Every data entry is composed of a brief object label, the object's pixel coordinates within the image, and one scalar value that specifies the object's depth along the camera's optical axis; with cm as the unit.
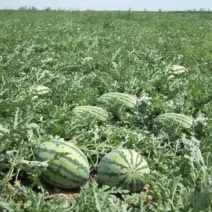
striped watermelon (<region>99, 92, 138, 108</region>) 486
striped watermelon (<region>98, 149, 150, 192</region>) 336
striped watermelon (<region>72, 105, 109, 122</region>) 443
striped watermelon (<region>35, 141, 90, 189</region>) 337
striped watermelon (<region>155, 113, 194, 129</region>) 448
